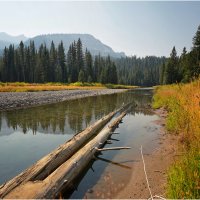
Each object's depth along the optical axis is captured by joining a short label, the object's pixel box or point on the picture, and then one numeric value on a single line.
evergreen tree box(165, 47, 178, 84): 66.75
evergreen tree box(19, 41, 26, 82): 83.00
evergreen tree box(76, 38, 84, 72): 92.25
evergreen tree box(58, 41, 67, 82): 86.31
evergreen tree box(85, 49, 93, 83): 90.75
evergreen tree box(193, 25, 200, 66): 41.73
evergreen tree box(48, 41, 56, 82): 82.29
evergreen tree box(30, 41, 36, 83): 83.38
